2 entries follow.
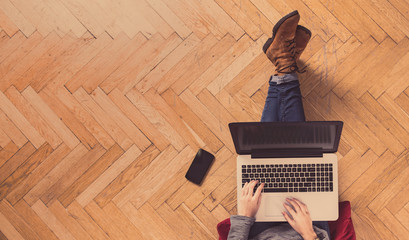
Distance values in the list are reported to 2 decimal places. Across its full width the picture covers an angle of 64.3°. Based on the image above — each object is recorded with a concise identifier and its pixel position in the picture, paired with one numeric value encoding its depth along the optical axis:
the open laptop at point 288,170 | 1.36
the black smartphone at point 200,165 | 1.75
